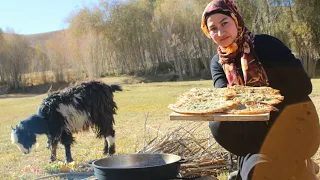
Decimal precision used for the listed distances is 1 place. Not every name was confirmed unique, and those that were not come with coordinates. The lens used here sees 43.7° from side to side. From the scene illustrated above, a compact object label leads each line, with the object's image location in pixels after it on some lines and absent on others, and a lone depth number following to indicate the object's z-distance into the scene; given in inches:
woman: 96.0
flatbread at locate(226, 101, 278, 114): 84.5
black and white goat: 204.2
